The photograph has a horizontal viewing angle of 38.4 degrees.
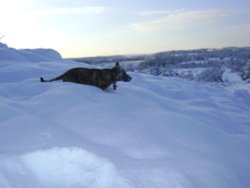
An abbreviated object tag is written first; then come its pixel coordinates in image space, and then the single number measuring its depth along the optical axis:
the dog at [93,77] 6.06
